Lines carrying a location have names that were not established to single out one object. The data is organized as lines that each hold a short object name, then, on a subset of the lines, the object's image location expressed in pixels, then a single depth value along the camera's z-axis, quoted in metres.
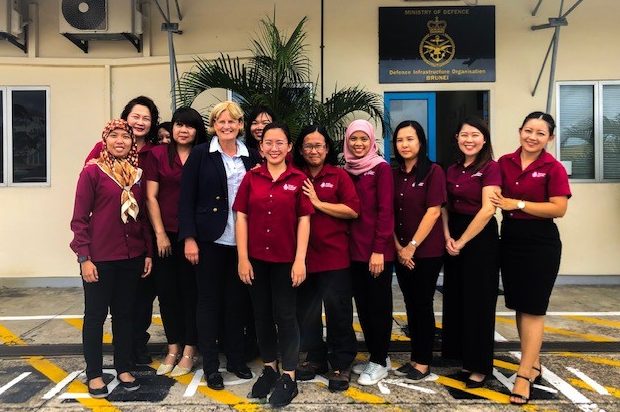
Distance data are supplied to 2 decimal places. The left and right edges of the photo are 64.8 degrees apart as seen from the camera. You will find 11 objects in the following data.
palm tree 4.93
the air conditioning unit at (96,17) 6.14
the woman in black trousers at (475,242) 3.33
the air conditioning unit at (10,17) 6.21
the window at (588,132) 6.62
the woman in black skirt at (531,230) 3.16
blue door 6.62
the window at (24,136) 6.68
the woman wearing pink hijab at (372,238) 3.36
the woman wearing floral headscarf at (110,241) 3.23
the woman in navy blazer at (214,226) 3.41
